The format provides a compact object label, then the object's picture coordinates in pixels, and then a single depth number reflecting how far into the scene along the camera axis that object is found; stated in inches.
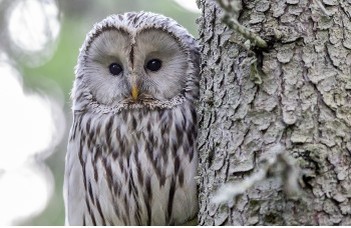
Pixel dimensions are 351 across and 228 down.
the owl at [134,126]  249.1
